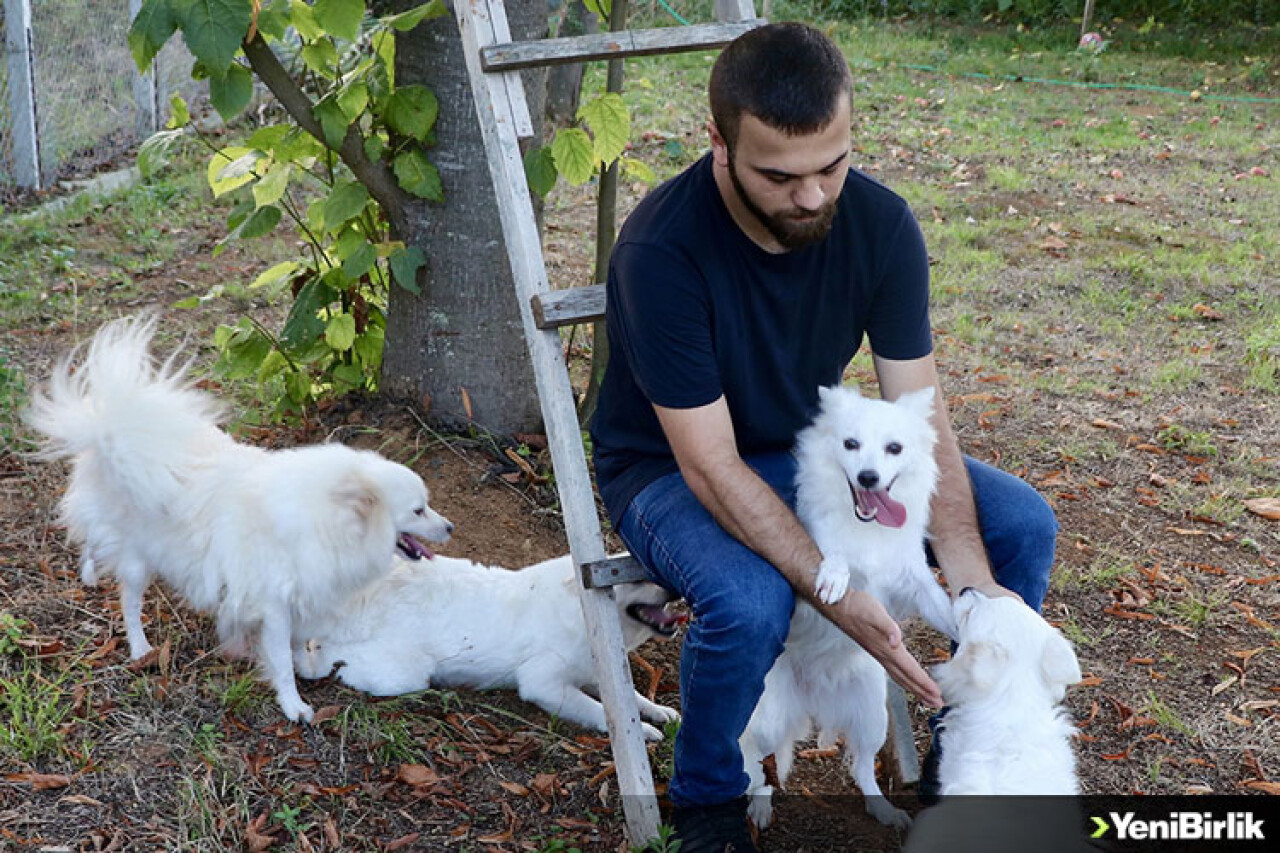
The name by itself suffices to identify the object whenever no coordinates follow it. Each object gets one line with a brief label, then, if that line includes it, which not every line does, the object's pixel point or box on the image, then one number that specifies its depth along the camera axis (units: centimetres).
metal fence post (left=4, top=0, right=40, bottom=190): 685
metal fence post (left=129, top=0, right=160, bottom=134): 808
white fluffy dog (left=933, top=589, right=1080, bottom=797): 237
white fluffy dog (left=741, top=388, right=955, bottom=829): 272
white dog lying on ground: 335
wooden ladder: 283
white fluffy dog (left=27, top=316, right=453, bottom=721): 315
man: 257
